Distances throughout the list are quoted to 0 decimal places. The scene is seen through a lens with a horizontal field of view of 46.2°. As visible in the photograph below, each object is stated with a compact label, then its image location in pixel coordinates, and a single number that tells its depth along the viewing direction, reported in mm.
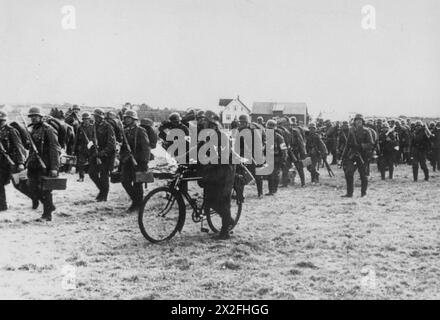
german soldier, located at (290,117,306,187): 14047
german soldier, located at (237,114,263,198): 10898
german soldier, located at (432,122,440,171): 17953
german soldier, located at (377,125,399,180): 15969
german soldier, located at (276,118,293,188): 13383
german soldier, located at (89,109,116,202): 10375
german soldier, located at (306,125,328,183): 15719
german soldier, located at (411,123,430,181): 14992
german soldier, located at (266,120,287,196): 12359
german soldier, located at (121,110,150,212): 9625
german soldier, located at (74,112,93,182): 12742
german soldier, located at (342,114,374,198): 11727
